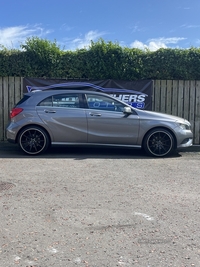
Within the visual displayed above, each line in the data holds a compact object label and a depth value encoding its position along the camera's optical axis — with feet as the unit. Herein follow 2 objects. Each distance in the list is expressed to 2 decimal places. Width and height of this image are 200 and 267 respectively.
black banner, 25.72
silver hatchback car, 20.30
